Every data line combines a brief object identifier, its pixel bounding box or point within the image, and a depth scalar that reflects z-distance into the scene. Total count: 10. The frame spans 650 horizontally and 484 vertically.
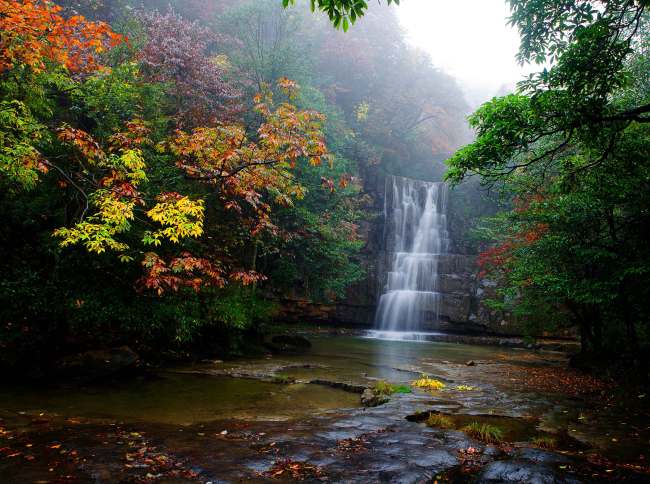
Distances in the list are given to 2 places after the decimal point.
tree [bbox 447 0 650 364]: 5.11
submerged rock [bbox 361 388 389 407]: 6.75
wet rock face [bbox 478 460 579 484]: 3.55
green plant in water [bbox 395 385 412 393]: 7.55
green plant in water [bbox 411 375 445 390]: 8.13
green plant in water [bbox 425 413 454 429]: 5.22
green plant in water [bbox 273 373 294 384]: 8.52
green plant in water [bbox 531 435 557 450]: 4.55
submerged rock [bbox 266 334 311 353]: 13.75
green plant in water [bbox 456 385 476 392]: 7.91
